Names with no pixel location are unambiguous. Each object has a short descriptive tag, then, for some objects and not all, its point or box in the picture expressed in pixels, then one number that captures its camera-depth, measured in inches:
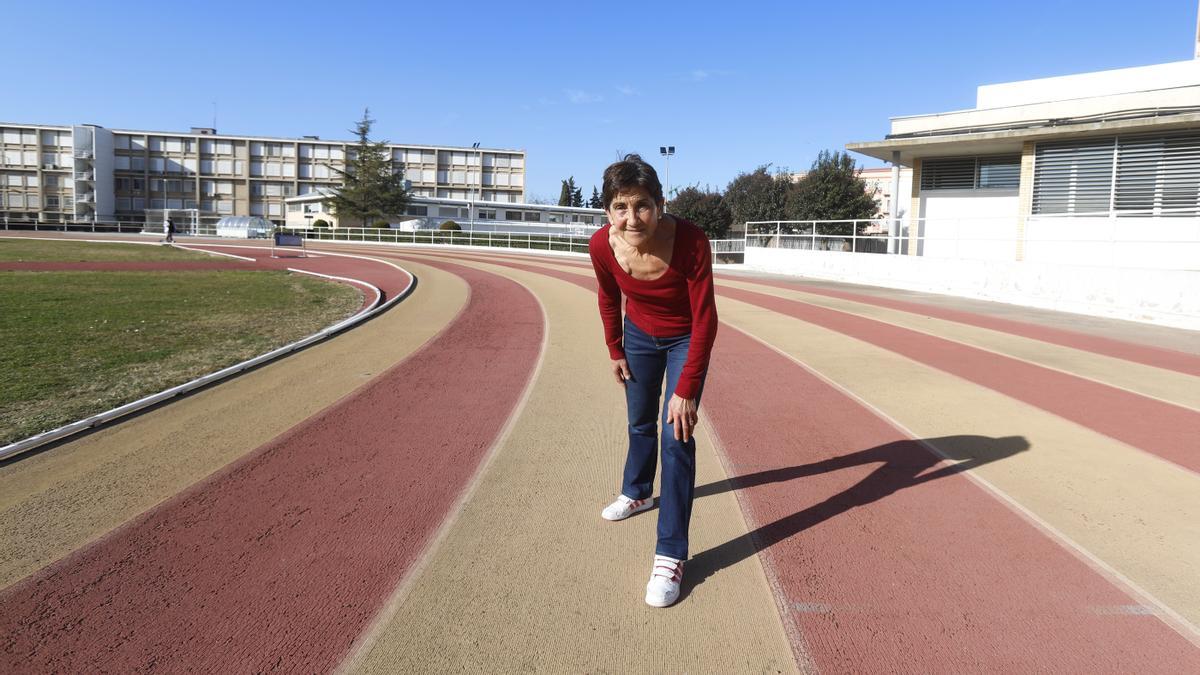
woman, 120.8
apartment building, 3373.5
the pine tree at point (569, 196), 5128.0
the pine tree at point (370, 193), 2849.4
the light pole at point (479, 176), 3991.1
